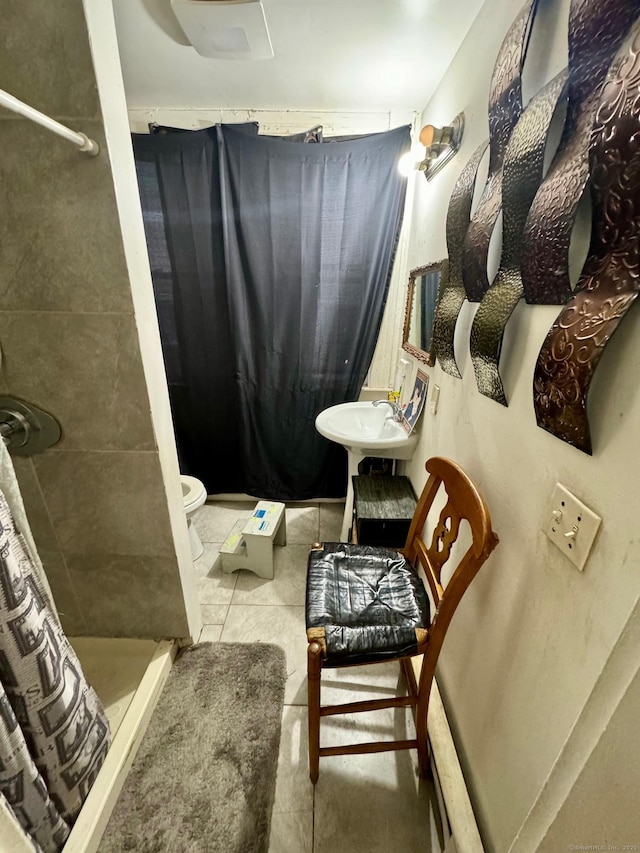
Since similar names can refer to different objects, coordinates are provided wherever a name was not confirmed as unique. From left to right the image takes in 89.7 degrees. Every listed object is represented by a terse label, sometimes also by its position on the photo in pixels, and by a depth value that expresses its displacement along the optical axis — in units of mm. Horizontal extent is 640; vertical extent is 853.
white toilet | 1691
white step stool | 1684
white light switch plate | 569
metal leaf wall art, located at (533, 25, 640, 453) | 480
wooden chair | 844
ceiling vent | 1078
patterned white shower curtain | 686
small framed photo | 1540
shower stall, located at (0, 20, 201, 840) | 746
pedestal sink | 1563
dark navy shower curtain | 1737
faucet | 1799
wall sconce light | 1208
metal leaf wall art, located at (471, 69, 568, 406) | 661
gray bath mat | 896
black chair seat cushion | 869
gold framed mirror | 1409
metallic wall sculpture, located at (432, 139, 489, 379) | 1027
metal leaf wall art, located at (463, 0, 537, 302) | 746
